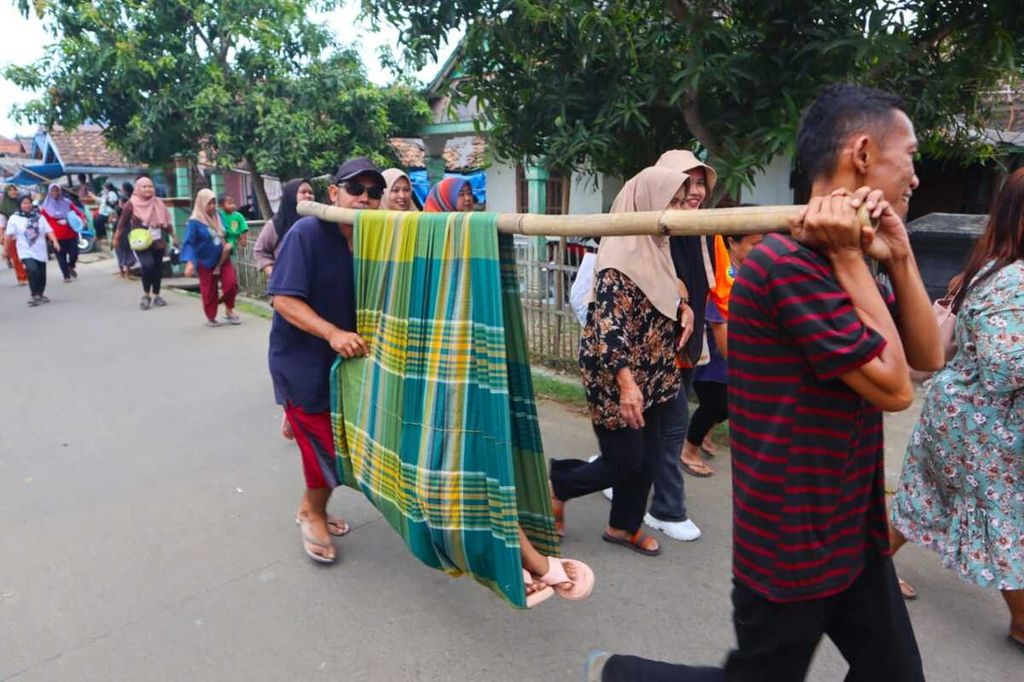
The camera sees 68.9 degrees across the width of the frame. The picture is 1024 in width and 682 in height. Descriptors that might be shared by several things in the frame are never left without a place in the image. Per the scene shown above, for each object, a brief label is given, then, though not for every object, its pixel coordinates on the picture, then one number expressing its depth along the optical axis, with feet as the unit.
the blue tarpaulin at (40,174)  78.23
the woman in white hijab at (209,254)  26.71
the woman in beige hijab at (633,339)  9.23
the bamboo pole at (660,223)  4.80
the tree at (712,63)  12.56
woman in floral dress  7.33
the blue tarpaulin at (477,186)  43.56
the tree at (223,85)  36.35
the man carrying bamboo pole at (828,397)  4.82
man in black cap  9.59
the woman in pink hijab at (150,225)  32.45
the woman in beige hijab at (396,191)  10.30
